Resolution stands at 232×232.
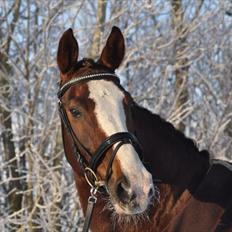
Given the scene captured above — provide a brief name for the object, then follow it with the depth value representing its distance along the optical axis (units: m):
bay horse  4.80
